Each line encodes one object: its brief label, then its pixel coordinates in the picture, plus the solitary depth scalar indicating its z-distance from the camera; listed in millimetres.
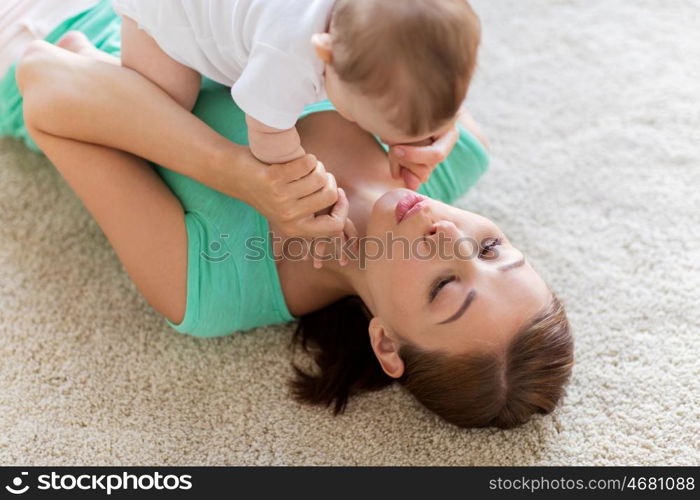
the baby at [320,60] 787
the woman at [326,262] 1037
